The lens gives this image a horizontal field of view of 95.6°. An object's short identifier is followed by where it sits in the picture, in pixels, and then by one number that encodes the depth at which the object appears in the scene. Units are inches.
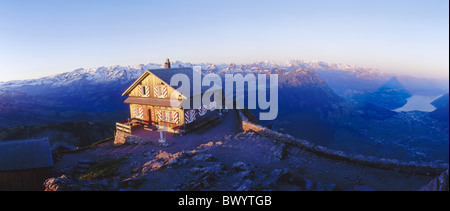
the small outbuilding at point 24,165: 537.0
